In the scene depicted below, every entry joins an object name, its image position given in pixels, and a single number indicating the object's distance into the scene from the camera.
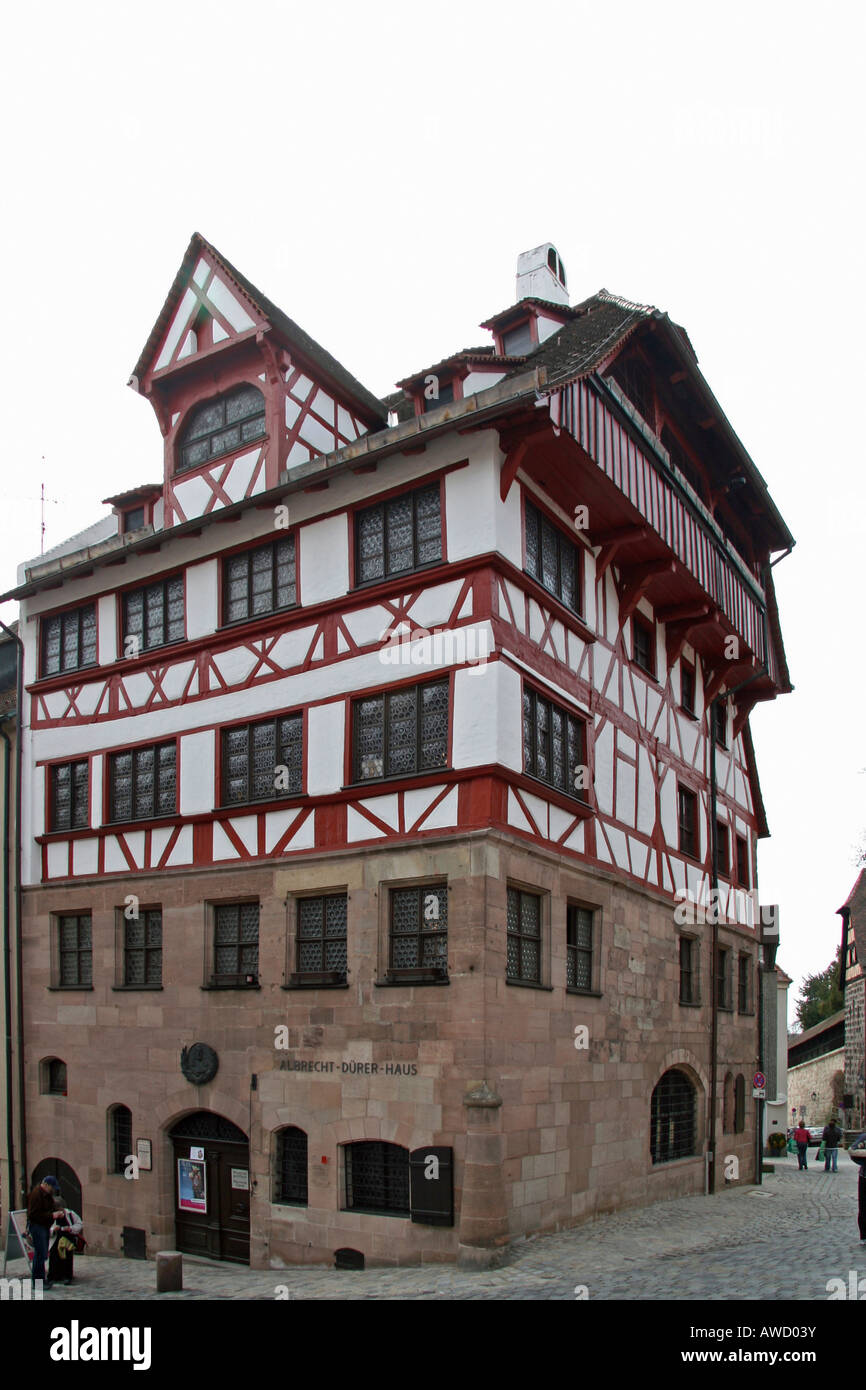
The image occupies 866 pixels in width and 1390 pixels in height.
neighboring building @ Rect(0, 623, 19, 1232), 21.95
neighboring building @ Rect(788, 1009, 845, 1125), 53.16
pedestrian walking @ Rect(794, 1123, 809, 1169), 33.03
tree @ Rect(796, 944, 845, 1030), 75.19
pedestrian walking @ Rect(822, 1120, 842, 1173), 32.60
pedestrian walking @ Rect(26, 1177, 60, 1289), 15.55
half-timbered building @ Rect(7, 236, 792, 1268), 16.08
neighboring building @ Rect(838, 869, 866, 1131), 48.00
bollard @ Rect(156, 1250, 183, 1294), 15.06
